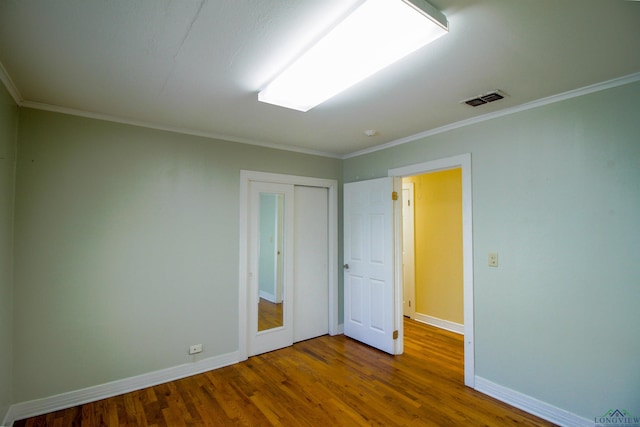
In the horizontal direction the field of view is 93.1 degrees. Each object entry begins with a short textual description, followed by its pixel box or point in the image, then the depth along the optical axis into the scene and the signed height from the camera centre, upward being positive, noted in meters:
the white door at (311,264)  3.81 -0.51
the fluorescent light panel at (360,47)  1.30 +0.91
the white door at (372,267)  3.42 -0.53
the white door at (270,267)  3.42 -0.50
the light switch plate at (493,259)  2.56 -0.30
